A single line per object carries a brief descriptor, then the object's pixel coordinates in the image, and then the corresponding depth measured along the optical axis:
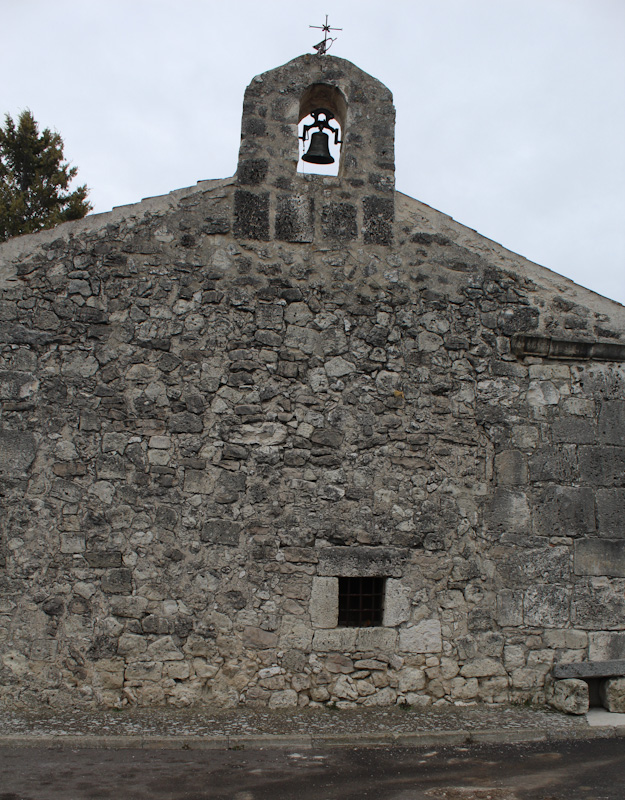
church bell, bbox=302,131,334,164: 6.99
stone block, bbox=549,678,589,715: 5.91
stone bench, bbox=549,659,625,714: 5.93
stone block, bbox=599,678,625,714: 6.03
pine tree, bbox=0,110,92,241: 12.79
